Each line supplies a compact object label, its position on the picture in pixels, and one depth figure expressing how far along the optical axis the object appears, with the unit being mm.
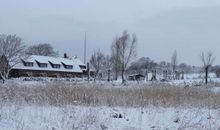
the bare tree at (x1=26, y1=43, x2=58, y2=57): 108538
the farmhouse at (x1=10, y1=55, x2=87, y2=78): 81500
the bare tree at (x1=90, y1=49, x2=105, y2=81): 93875
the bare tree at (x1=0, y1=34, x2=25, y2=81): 73625
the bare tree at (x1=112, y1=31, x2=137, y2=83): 74312
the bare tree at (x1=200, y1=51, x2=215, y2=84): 78956
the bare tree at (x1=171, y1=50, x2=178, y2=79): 95500
